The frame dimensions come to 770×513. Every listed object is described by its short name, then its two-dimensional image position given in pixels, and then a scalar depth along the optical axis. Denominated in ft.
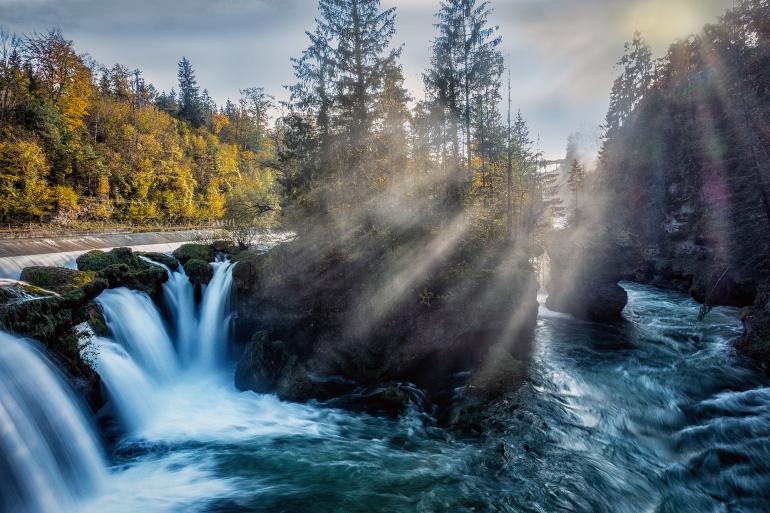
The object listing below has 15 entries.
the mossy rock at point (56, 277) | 38.83
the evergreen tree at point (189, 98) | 237.25
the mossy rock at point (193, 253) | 68.05
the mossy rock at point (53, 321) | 23.54
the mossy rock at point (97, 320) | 37.33
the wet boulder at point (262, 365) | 39.33
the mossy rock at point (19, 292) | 23.78
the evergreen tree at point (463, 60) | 69.92
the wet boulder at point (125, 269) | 47.24
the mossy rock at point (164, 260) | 61.44
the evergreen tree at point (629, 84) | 154.81
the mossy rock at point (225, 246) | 80.64
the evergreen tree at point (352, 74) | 51.65
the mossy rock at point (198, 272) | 60.44
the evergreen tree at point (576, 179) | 148.66
